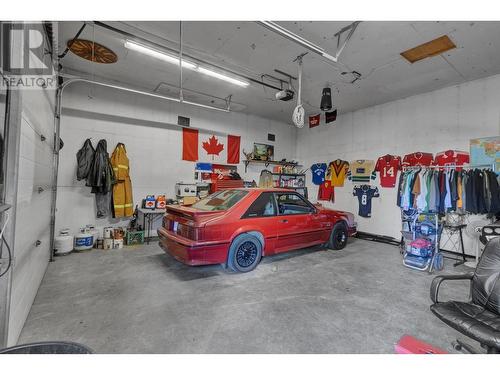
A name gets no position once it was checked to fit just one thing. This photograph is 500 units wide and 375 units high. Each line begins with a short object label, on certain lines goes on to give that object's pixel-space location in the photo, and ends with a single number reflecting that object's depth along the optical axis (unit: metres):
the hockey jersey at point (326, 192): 7.10
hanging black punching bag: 3.83
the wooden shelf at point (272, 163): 7.01
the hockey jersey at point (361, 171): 6.16
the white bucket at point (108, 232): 4.73
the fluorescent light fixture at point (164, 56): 3.08
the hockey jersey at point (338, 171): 6.76
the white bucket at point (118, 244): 4.60
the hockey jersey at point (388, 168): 5.64
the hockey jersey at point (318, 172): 7.38
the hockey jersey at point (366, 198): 6.06
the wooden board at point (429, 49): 3.36
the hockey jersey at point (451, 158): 4.65
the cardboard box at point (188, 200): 5.55
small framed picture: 7.16
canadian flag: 6.00
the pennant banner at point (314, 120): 7.30
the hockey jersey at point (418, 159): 5.12
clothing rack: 4.29
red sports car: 3.08
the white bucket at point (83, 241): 4.32
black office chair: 1.47
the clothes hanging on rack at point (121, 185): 4.88
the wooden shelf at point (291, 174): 7.56
